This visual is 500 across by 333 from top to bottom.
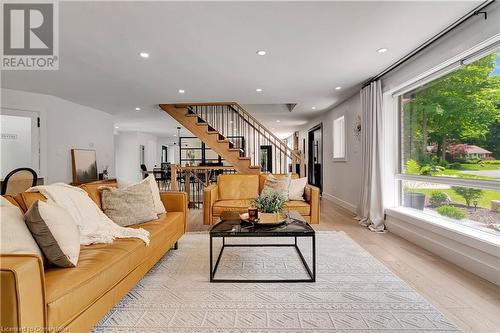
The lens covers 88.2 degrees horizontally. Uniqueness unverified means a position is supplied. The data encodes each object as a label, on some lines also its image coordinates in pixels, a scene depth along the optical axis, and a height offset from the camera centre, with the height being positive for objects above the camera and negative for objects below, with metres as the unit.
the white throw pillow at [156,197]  3.00 -0.37
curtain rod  2.39 +1.44
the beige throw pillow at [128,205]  2.58 -0.40
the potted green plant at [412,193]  3.70 -0.43
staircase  6.41 +0.94
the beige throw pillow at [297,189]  4.13 -0.39
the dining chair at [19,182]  4.30 -0.28
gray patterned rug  1.73 -1.06
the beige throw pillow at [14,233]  1.31 -0.36
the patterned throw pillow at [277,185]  4.07 -0.32
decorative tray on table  2.51 -0.54
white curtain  4.17 +0.07
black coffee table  2.29 -0.60
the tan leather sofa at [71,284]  1.05 -0.63
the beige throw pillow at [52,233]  1.48 -0.39
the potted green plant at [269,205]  2.71 -0.43
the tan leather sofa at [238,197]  3.82 -0.52
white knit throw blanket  2.00 -0.43
